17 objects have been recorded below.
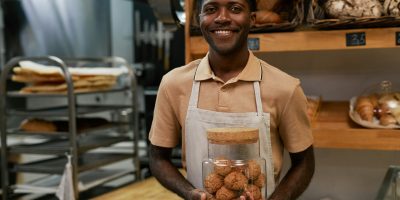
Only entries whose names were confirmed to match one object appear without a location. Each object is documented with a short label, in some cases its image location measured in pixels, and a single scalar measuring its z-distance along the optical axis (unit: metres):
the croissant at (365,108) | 1.82
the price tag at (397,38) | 1.71
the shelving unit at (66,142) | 2.60
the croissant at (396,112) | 1.79
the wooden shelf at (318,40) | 1.72
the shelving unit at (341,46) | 1.72
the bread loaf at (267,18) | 1.88
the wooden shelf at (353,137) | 1.74
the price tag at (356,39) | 1.74
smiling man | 1.30
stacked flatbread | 2.73
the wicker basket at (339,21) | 1.69
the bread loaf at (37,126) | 2.82
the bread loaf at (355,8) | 1.75
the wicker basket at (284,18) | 1.82
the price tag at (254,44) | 1.86
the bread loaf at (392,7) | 1.72
